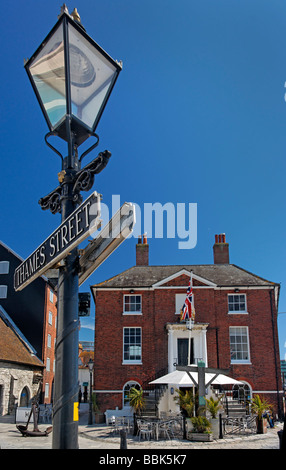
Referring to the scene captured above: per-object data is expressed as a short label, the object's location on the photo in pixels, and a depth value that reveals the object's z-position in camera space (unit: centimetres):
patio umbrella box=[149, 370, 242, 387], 1811
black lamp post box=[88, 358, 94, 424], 2272
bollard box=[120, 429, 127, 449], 790
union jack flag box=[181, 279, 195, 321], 1952
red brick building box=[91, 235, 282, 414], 2584
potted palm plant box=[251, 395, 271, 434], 1823
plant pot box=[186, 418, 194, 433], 1623
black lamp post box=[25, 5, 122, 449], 349
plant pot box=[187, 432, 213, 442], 1547
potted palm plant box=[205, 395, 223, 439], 1630
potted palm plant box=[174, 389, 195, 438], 1634
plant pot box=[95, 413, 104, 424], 2362
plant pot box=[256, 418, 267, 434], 1822
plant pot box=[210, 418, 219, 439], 1627
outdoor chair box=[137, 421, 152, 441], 1619
